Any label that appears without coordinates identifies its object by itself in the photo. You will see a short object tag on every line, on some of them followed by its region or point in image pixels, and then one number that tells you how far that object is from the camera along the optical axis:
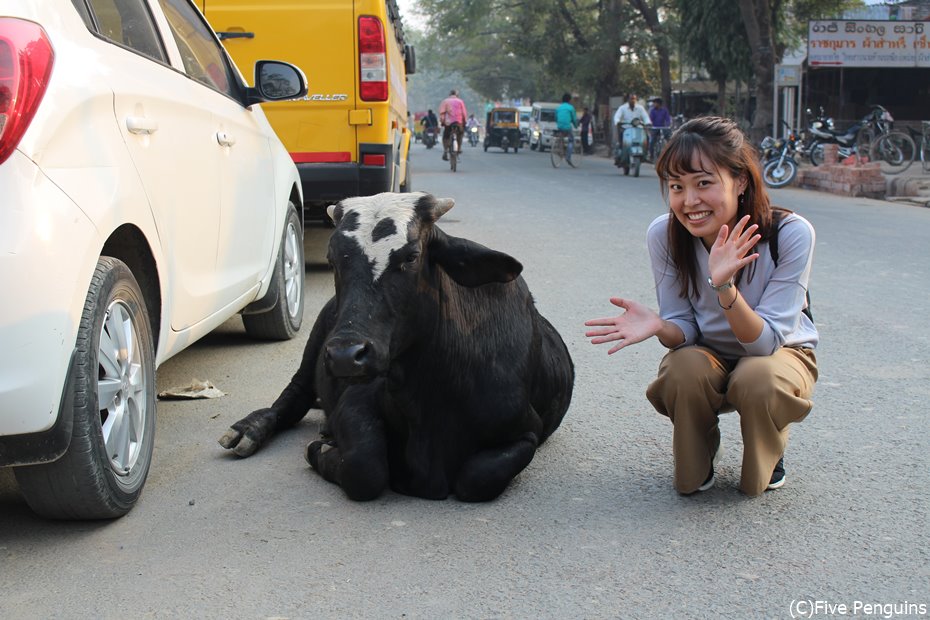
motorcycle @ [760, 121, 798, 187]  20.53
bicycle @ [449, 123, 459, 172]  27.03
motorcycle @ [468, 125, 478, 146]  55.31
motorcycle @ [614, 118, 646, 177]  24.75
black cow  3.68
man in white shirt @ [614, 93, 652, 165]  26.17
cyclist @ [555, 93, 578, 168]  29.00
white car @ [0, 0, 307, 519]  3.05
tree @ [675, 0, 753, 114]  32.09
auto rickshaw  44.91
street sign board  26.66
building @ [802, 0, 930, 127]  26.73
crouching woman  3.70
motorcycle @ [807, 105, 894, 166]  23.06
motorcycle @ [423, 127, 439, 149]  48.66
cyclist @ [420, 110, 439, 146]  48.75
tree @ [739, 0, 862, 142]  25.55
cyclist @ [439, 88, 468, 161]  27.17
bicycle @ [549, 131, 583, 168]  29.66
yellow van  8.85
